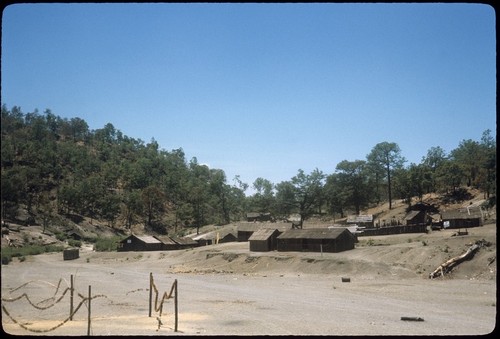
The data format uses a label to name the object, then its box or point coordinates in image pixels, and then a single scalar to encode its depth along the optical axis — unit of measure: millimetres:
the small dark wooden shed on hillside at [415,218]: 75000
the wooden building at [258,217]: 110812
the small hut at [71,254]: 67562
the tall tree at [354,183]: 101738
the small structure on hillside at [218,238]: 83062
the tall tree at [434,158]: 125056
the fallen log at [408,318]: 21766
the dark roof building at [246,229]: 80125
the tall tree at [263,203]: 109500
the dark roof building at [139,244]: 75500
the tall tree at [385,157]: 107500
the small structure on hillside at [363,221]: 79000
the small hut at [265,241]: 60812
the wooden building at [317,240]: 54344
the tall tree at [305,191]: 100875
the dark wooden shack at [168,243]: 76938
